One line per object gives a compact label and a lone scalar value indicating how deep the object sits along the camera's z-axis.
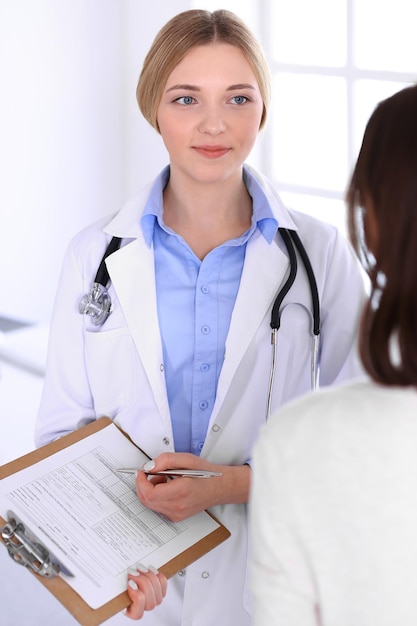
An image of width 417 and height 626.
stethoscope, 1.81
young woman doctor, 1.82
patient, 1.23
